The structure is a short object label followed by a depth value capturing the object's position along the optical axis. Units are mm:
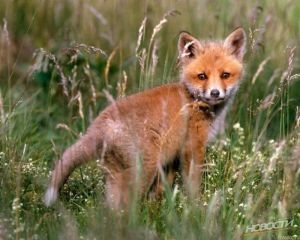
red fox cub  10835
